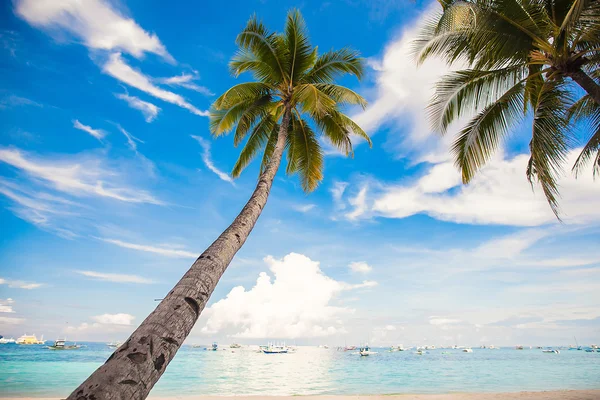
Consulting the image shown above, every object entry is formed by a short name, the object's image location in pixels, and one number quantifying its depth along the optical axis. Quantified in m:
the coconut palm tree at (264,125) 2.79
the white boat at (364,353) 72.35
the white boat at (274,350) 77.01
